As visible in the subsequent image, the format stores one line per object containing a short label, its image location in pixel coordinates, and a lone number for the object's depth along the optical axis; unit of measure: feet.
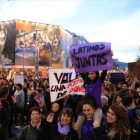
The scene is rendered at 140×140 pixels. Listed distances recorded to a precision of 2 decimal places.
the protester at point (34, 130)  11.37
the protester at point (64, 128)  10.72
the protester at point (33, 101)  23.78
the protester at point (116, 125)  9.45
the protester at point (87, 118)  10.42
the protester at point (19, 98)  27.66
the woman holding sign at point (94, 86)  11.10
